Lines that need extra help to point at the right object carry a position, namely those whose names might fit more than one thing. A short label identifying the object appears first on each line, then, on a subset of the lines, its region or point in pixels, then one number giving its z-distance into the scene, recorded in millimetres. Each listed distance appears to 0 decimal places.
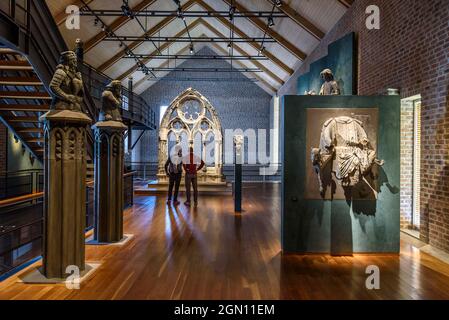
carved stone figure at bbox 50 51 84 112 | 3500
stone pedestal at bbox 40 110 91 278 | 3471
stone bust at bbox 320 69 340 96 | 5164
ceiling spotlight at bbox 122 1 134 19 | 9945
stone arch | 11691
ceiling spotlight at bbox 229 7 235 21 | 10101
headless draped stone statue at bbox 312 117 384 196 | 4422
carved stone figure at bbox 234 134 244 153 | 8867
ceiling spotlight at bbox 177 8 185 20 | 10422
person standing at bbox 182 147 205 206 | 8883
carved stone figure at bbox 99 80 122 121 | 4938
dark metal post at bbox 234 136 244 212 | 7930
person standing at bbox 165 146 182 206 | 8656
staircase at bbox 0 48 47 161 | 5828
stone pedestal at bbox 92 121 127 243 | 4938
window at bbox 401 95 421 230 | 6035
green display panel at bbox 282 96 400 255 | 4598
